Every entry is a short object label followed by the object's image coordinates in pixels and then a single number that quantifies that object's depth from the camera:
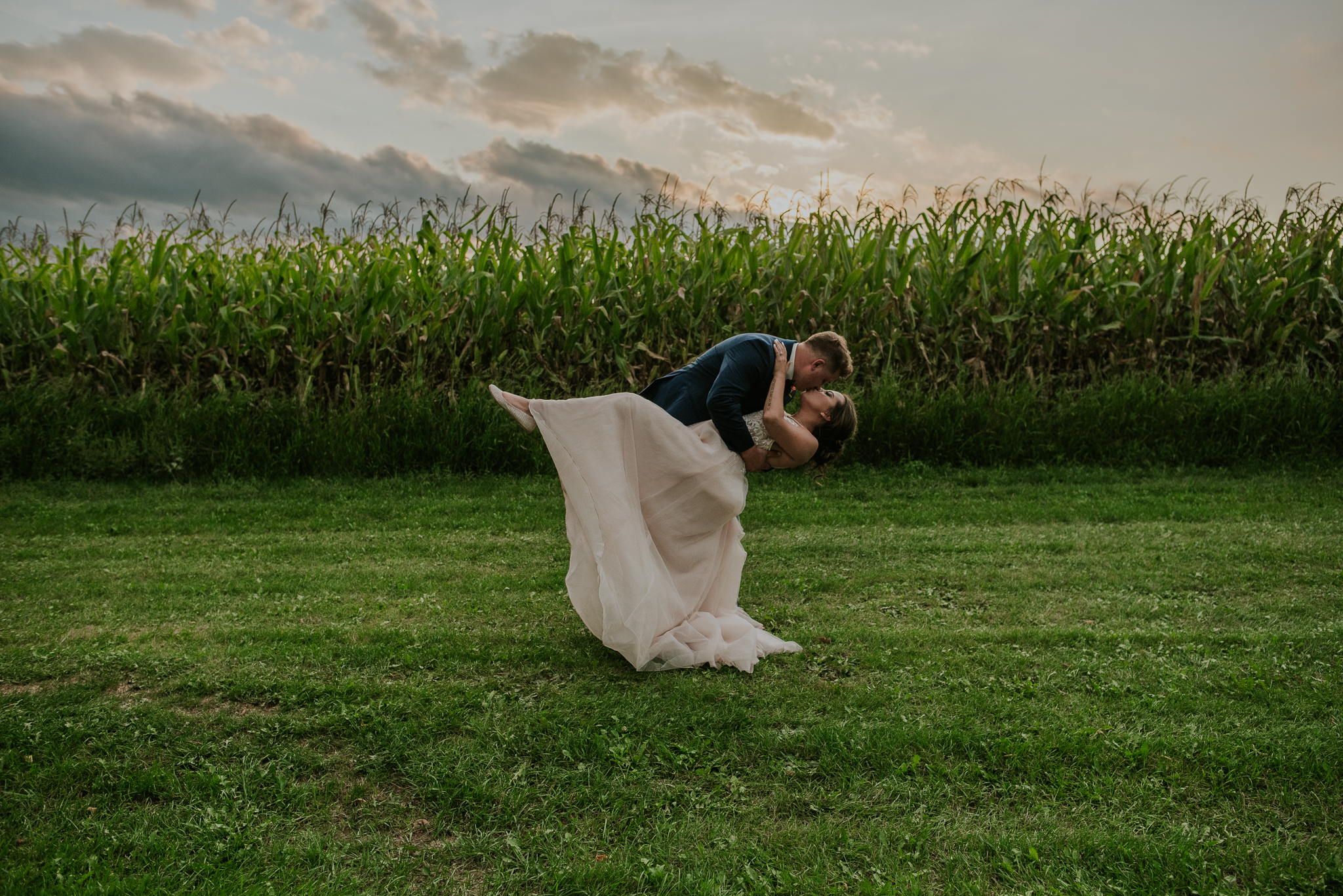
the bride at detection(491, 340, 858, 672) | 4.05
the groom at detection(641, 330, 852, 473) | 4.21
